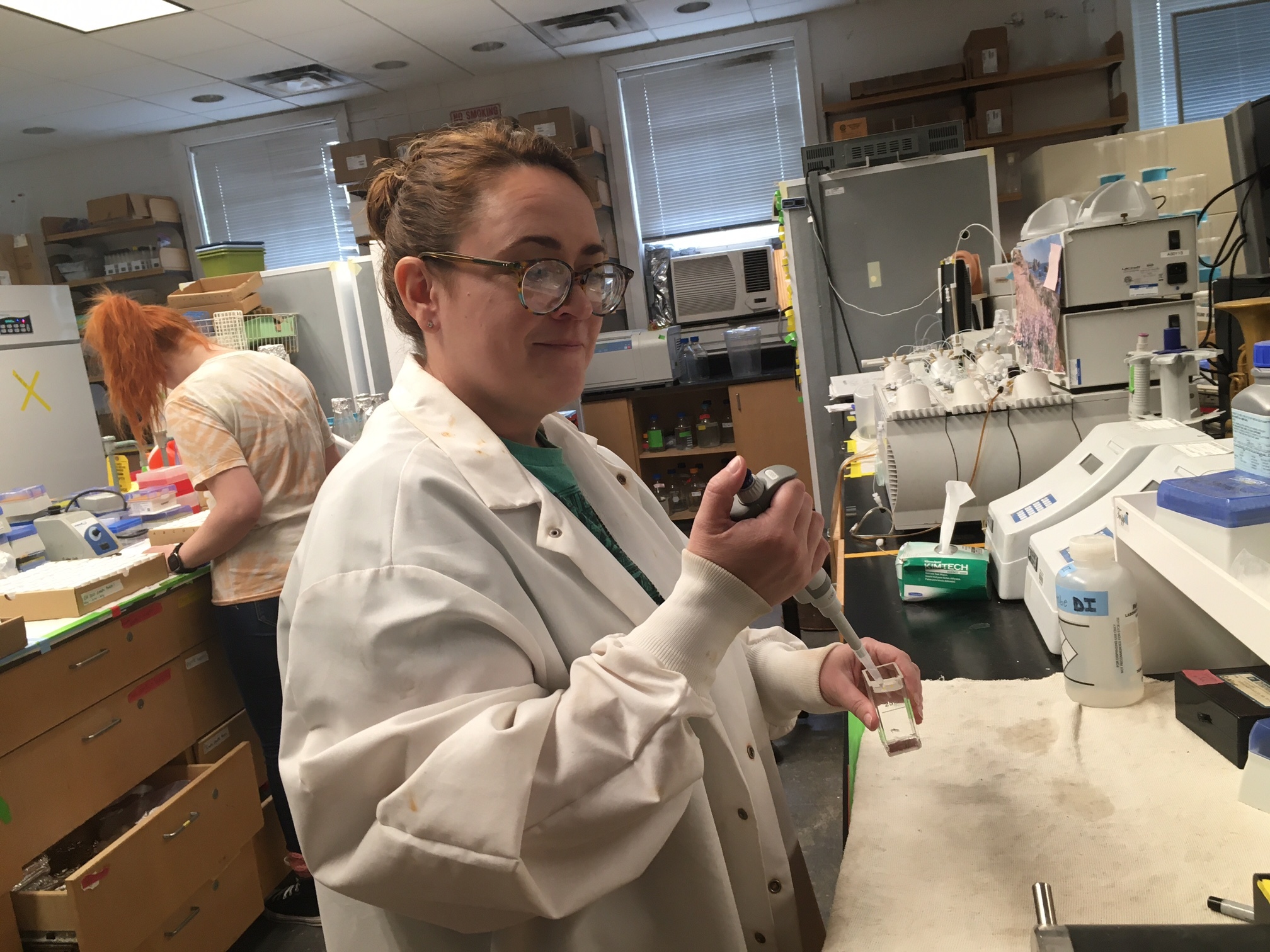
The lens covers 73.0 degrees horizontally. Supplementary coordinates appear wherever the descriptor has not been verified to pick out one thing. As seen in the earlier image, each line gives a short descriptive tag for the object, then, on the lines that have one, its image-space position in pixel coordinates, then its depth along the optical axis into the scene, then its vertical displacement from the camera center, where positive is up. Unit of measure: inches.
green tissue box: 52.9 -16.0
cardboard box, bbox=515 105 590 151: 192.4 +53.6
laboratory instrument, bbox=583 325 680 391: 190.2 -1.4
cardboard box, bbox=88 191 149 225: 217.5 +54.4
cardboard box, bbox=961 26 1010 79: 178.1 +52.1
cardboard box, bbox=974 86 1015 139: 181.0 +40.0
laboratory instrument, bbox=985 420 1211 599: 49.1 -11.3
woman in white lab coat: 25.0 -9.0
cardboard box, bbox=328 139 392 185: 202.1 +54.8
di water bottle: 37.9 -14.8
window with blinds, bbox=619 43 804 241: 205.0 +49.7
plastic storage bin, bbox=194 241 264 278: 185.2 +32.7
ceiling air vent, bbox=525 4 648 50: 177.5 +70.4
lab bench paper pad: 27.0 -18.7
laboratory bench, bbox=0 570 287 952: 64.1 -30.7
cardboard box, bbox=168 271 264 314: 156.5 +21.7
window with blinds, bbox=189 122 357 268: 227.0 +55.2
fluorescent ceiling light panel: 139.5 +68.8
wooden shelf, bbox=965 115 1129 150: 177.5 +33.9
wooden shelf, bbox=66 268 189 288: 221.0 +37.7
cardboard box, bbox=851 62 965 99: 181.6 +49.5
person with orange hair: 79.7 -4.9
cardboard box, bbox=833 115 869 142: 184.1 +41.8
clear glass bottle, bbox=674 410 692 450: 199.2 -20.3
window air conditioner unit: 191.8 +13.1
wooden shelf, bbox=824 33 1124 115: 176.4 +46.3
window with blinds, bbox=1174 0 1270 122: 181.6 +45.4
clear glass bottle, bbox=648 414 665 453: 197.8 -19.6
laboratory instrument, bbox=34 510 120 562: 87.9 -11.0
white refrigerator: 164.7 +7.1
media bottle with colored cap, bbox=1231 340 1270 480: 29.9 -5.4
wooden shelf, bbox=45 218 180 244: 219.6 +49.9
